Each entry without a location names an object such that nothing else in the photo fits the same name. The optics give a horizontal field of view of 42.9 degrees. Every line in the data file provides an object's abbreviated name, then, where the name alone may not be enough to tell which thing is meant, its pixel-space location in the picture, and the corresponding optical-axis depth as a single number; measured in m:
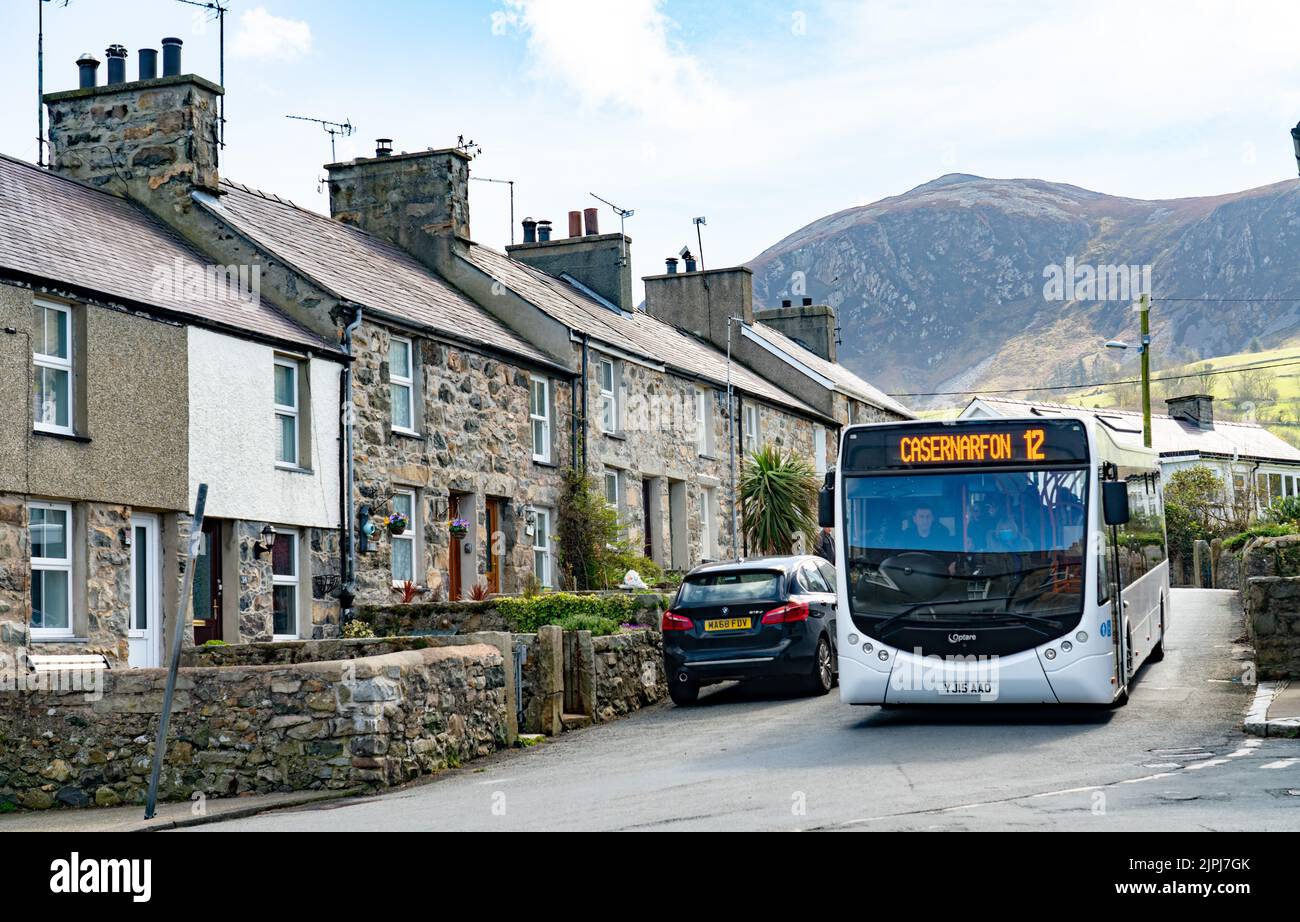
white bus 15.71
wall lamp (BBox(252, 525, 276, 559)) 21.77
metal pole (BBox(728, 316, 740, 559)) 37.34
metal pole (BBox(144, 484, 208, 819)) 12.38
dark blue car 19.59
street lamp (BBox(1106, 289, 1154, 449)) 43.91
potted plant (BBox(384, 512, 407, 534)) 24.20
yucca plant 33.81
